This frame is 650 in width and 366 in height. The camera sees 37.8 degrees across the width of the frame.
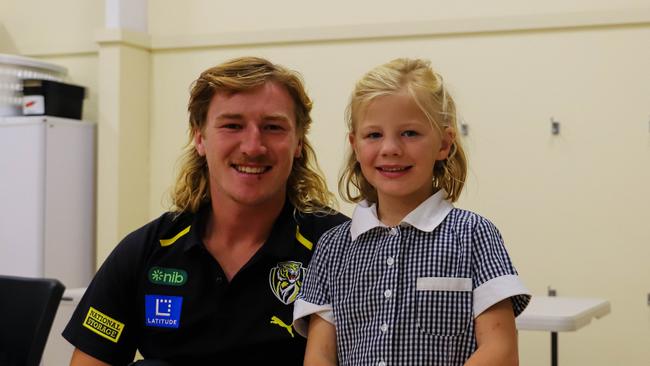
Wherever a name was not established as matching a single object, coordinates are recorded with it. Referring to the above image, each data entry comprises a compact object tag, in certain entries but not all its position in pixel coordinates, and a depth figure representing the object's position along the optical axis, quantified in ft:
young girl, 5.14
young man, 6.15
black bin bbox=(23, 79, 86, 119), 16.40
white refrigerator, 16.34
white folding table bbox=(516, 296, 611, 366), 8.90
